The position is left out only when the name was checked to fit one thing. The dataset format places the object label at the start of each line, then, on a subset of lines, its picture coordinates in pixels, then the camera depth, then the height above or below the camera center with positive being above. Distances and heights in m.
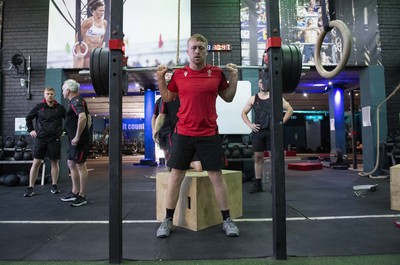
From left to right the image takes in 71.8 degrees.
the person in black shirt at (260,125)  3.09 +0.19
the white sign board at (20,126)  4.97 +0.31
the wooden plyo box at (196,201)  1.86 -0.42
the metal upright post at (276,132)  1.37 +0.05
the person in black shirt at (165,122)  2.47 +0.19
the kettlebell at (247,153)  4.30 -0.17
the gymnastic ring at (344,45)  1.36 +0.48
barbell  1.48 +0.40
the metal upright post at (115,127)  1.35 +0.08
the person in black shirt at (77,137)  2.70 +0.06
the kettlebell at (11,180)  4.03 -0.54
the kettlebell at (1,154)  4.44 -0.17
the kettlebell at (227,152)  4.23 -0.15
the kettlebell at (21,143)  4.37 +0.01
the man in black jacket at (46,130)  3.23 +0.15
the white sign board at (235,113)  4.63 +0.49
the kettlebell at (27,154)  4.34 -0.17
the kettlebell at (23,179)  4.08 -0.53
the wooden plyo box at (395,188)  2.26 -0.38
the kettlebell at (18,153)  4.32 -0.15
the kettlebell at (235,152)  4.27 -0.15
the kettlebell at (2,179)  4.11 -0.54
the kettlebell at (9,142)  4.51 +0.02
